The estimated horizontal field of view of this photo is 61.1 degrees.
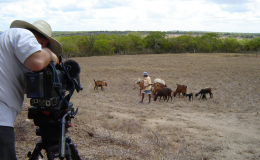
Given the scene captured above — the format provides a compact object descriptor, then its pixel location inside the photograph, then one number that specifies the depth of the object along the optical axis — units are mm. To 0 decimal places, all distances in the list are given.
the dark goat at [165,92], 9008
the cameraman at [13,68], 1439
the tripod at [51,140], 1686
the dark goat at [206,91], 9305
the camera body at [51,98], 1458
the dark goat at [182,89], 9603
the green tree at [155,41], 46094
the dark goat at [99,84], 10945
